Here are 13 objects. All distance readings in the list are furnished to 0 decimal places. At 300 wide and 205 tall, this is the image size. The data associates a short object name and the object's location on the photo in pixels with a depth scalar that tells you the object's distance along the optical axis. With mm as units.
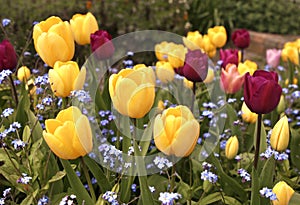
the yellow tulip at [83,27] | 1419
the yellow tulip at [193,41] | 1731
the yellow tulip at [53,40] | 1218
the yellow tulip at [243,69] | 1540
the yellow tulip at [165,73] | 1562
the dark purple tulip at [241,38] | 1762
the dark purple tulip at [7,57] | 1272
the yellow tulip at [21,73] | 1475
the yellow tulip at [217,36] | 1770
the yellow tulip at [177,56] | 1557
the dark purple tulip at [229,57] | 1515
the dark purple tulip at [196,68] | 1305
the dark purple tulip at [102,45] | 1347
